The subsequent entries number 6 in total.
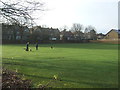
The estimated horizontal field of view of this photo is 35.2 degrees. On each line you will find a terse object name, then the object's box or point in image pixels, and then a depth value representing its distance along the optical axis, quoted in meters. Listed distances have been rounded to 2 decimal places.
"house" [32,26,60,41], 70.09
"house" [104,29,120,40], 103.05
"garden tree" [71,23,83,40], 111.94
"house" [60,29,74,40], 106.89
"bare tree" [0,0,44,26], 10.96
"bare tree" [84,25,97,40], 109.44
